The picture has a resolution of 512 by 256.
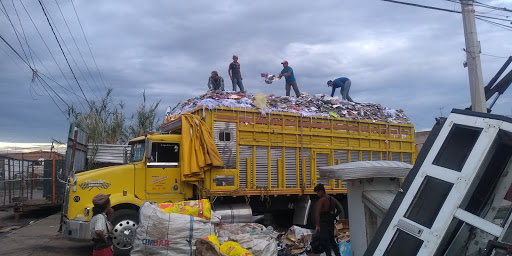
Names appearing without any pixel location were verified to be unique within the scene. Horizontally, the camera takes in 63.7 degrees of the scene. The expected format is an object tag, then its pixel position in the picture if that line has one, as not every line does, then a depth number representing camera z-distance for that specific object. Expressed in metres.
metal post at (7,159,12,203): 14.85
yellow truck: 8.29
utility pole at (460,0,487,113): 9.32
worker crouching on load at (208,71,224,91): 11.09
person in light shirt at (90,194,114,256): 4.87
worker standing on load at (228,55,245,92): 12.30
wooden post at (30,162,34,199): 15.40
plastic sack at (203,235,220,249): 6.49
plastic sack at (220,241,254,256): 6.28
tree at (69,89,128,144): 17.77
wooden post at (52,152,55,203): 14.61
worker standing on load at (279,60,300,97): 12.64
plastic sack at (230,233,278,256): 6.84
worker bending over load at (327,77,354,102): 12.73
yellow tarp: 8.72
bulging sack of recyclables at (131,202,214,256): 6.55
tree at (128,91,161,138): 18.91
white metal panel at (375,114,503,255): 3.11
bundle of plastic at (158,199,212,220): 7.23
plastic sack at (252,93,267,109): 9.73
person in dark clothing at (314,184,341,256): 6.58
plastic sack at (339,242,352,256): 6.62
